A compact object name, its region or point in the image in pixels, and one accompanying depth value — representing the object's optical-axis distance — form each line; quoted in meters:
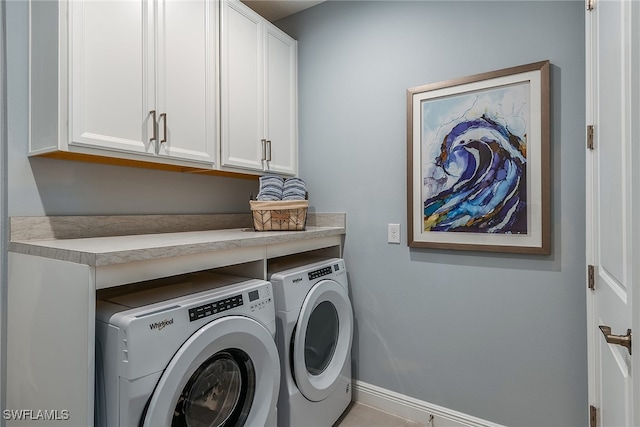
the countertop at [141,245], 1.05
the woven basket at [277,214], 1.91
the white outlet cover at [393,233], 2.04
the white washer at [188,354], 0.99
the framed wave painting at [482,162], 1.63
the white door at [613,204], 0.81
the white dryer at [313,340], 1.60
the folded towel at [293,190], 2.05
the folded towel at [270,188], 2.00
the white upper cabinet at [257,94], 1.86
